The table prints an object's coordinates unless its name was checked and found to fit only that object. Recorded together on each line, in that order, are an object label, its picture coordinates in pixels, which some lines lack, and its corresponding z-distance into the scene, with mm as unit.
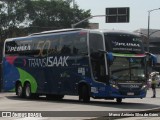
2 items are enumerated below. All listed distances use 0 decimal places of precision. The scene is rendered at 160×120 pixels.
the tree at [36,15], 79438
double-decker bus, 25094
